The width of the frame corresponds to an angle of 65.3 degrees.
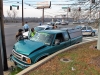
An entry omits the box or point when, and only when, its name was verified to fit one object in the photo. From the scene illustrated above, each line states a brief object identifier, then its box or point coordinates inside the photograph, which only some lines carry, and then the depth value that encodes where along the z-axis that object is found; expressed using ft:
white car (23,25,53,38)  25.43
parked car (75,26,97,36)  32.14
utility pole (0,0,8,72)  10.28
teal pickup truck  9.66
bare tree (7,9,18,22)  163.03
